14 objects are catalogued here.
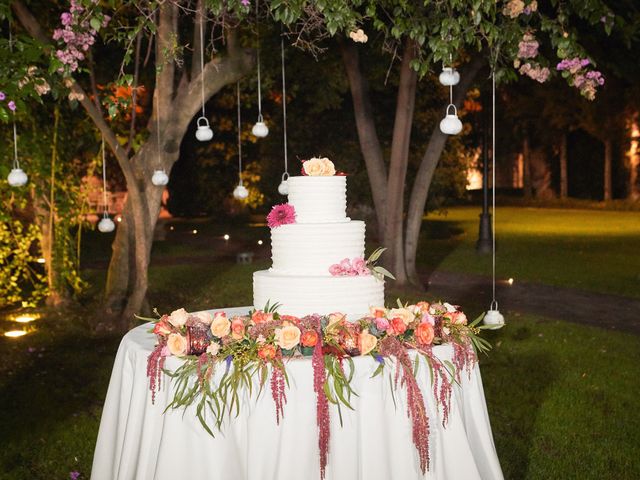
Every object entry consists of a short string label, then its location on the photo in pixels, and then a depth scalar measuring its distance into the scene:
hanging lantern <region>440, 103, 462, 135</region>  6.72
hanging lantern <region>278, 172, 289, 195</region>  7.20
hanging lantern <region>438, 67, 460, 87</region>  7.07
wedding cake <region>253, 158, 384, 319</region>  4.71
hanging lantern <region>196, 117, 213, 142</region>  8.09
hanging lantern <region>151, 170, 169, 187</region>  9.04
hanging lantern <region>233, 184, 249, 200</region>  9.44
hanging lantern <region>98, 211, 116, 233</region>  9.38
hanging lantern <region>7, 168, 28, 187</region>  8.50
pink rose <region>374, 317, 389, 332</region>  4.34
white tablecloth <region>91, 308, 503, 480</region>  4.17
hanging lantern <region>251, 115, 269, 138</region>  8.84
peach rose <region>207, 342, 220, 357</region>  4.20
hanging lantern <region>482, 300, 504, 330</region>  6.93
